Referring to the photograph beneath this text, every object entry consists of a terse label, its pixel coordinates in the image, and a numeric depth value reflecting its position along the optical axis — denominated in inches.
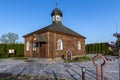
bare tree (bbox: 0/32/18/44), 1307.7
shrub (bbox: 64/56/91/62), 364.8
